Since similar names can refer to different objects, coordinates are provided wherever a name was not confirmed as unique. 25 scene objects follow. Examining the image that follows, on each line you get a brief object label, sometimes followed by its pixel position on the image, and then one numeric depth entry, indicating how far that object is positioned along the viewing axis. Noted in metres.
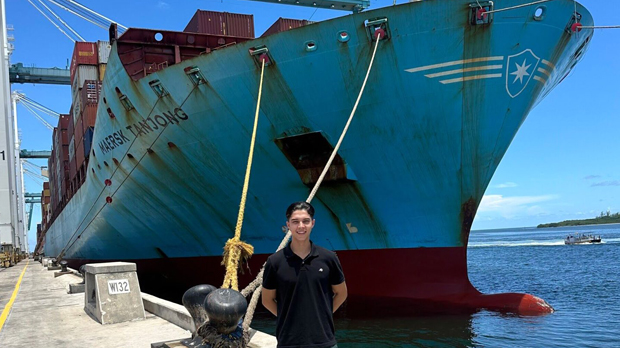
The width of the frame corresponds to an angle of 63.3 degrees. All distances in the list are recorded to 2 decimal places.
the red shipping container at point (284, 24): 15.17
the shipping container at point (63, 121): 31.11
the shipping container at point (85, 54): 23.35
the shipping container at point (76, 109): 22.48
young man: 2.78
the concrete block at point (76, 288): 11.22
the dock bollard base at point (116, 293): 7.24
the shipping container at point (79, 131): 21.38
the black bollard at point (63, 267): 17.05
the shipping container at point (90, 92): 20.47
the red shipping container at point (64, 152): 30.39
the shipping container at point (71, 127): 25.79
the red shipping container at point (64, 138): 30.56
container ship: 9.67
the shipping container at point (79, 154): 21.67
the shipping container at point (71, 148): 25.18
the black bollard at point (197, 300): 4.96
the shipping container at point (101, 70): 23.39
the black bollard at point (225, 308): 3.53
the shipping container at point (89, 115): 19.98
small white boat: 56.94
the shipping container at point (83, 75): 22.88
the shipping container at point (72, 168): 24.69
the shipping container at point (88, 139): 19.48
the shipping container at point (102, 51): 23.62
